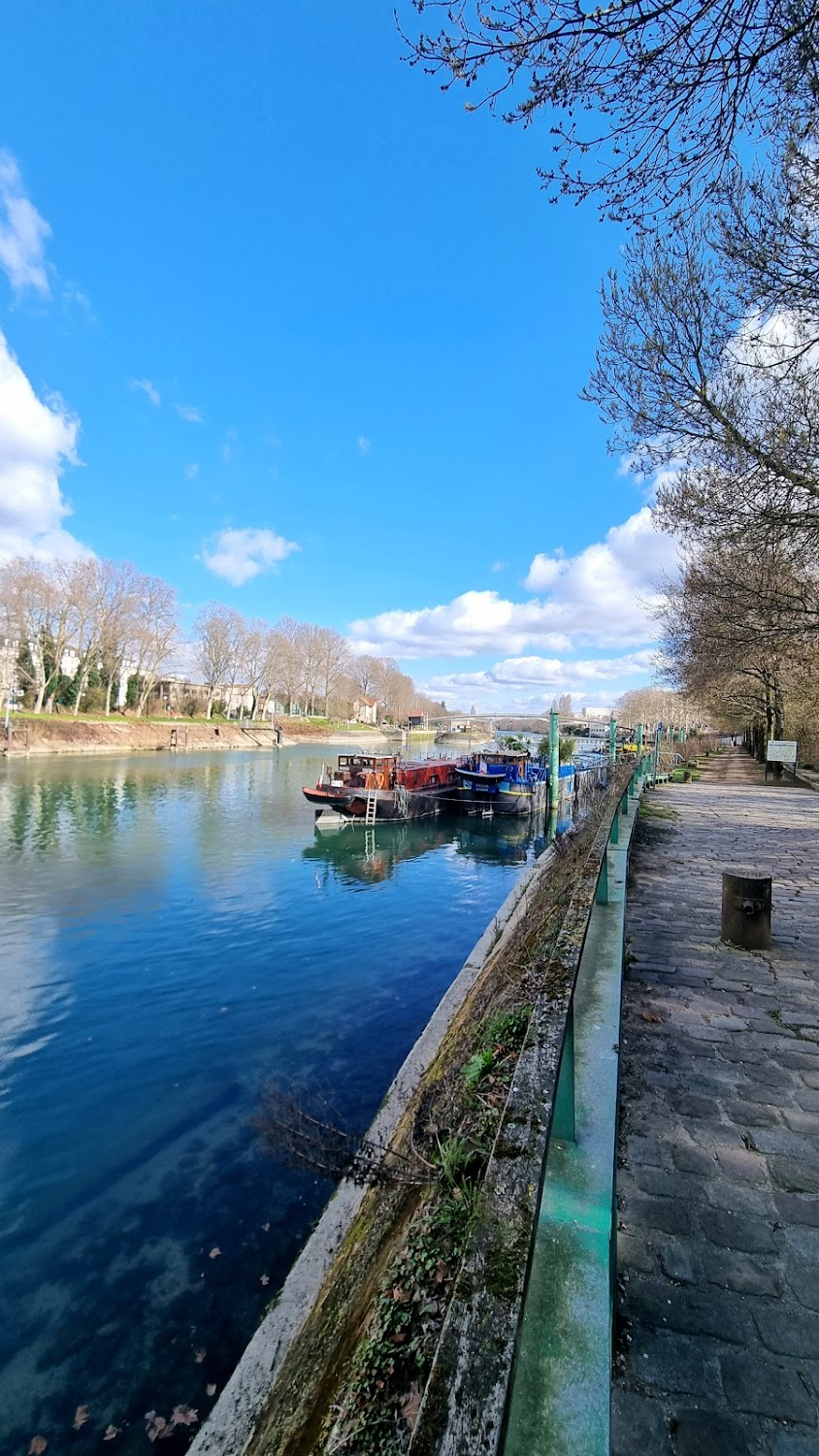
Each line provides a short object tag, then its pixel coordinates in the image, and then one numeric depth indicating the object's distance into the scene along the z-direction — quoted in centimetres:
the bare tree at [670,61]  301
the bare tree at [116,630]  5603
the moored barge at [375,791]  2511
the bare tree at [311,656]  9188
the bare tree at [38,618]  4862
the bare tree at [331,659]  9438
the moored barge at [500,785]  2994
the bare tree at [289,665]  8356
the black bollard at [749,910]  531
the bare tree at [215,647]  7488
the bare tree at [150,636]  5881
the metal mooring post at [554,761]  2880
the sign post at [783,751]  2203
